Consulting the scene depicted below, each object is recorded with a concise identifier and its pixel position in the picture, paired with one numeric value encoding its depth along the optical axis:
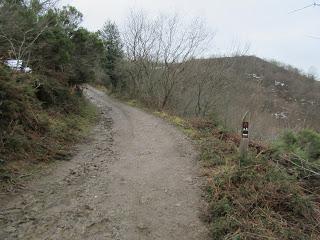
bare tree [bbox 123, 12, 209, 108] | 24.47
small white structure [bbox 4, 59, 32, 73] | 10.88
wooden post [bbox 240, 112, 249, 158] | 7.54
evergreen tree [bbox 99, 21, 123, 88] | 34.31
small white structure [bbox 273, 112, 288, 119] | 45.06
